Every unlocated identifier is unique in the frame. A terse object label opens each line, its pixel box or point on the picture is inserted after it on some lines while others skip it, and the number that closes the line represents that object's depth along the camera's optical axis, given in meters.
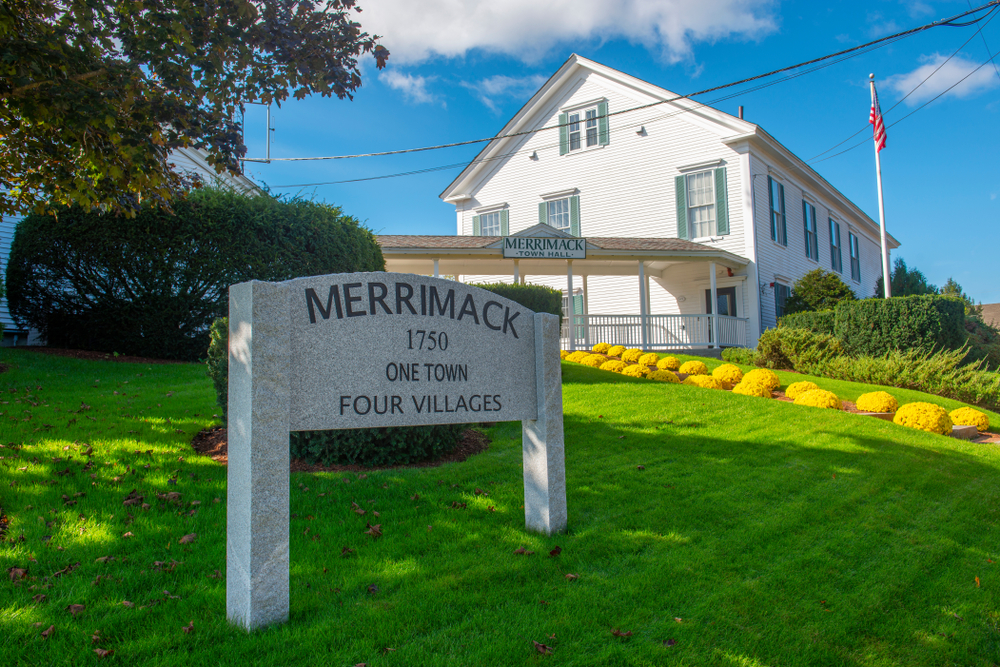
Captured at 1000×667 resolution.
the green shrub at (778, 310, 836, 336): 15.94
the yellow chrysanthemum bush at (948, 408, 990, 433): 9.03
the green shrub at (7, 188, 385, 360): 10.99
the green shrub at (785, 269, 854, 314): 17.77
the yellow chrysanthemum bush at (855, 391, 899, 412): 9.12
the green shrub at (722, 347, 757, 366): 14.75
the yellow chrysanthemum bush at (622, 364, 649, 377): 11.45
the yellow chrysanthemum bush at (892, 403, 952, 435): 8.30
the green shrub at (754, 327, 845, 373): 14.07
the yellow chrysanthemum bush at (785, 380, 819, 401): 9.70
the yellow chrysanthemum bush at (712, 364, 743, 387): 11.02
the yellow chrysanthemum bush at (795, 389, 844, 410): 9.09
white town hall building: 17.33
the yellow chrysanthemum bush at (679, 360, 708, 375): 11.98
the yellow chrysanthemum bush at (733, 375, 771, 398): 9.87
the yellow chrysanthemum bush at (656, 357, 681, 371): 12.39
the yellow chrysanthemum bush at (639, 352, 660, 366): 13.11
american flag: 20.53
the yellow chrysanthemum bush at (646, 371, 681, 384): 11.20
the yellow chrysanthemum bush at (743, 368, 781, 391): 10.27
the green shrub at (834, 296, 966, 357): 14.36
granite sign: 3.03
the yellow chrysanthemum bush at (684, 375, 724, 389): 11.04
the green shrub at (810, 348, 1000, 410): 12.32
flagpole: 20.40
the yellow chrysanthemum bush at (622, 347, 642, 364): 13.52
